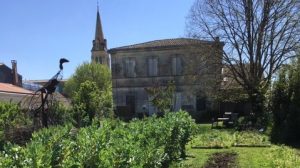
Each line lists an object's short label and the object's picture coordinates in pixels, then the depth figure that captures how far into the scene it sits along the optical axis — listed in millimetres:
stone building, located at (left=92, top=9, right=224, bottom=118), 33261
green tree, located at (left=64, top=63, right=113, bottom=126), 22125
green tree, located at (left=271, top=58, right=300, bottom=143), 14431
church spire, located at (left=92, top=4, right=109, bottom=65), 72825
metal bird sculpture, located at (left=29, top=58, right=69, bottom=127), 12300
